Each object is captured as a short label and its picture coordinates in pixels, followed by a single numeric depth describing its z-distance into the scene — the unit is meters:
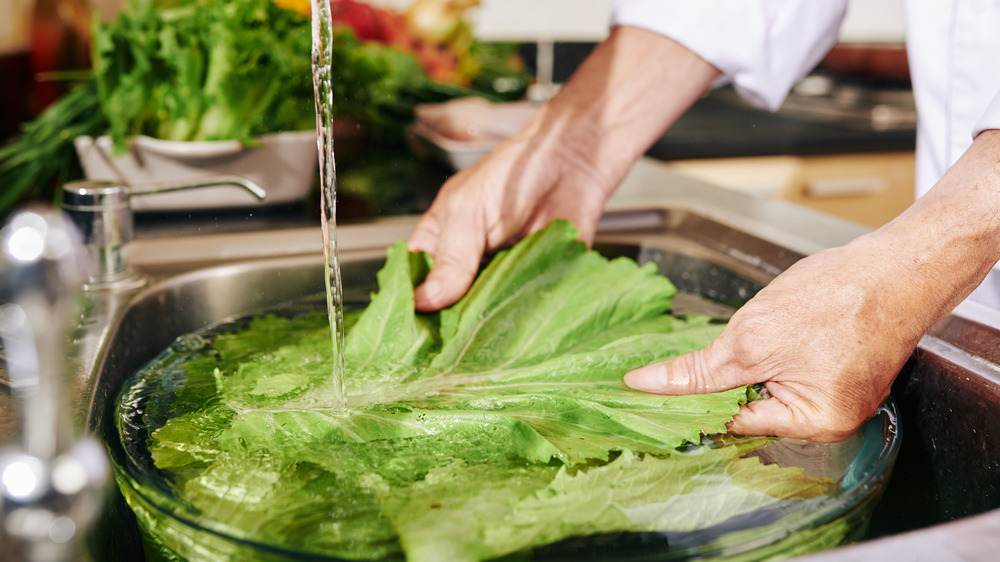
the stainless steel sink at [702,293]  0.61
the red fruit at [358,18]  1.91
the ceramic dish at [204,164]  1.08
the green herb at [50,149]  1.12
